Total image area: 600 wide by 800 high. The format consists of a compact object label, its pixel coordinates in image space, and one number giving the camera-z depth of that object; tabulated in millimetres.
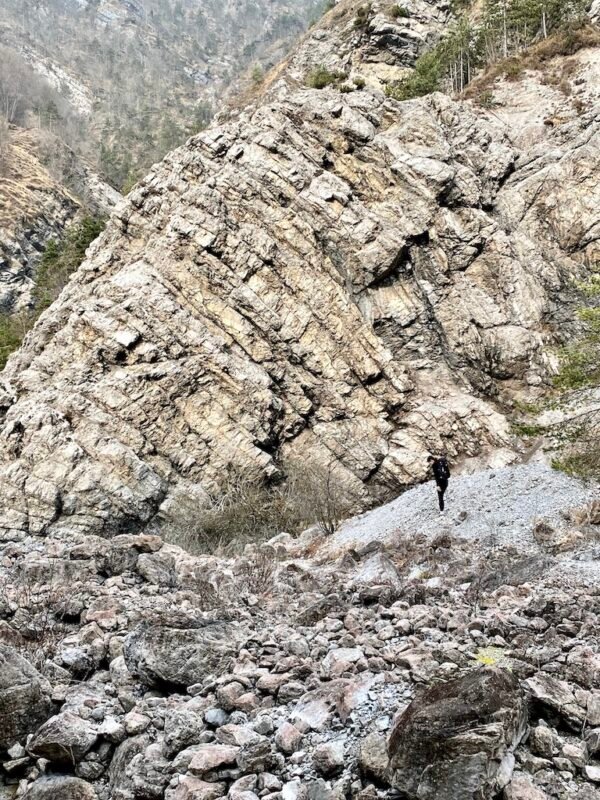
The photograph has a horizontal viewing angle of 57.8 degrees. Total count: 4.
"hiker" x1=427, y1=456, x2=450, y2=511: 20016
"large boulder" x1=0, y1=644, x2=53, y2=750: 5113
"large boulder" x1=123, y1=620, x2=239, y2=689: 5738
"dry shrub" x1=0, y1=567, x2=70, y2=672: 7008
